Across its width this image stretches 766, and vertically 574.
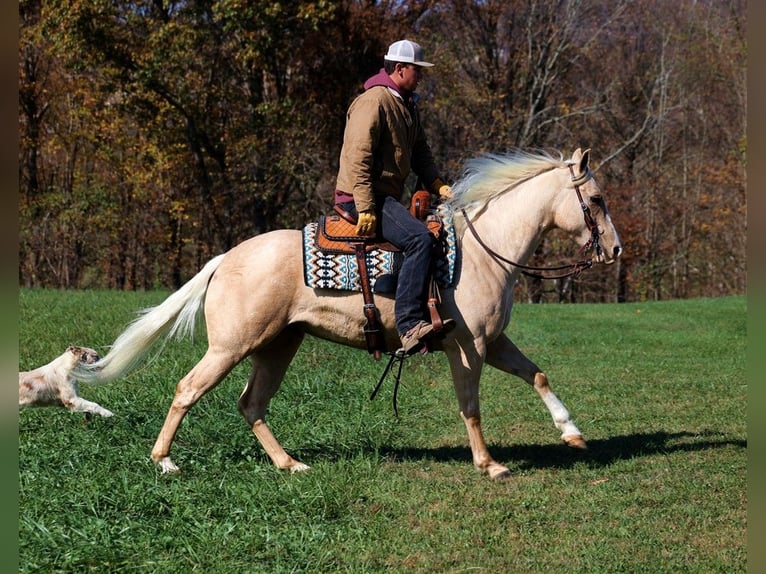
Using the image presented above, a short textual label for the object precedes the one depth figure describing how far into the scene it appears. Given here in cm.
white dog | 861
